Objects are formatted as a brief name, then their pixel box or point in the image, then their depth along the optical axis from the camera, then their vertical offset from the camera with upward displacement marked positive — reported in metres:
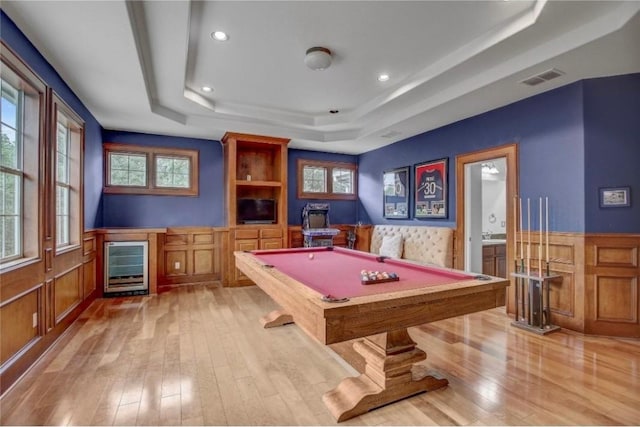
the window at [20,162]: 2.46 +0.45
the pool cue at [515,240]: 3.77 -0.29
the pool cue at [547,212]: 3.38 +0.04
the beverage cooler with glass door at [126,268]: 4.74 -0.78
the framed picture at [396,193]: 5.69 +0.42
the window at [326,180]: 6.70 +0.78
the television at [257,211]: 5.70 +0.10
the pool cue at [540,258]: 3.38 -0.45
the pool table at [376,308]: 1.66 -0.52
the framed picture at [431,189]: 4.93 +0.42
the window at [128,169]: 5.29 +0.79
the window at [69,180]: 3.62 +0.44
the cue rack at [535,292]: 3.35 -0.83
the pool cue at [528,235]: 3.46 -0.22
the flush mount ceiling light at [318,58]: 3.05 +1.52
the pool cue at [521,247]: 3.62 -0.36
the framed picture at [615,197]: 3.17 +0.18
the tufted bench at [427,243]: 4.64 -0.42
